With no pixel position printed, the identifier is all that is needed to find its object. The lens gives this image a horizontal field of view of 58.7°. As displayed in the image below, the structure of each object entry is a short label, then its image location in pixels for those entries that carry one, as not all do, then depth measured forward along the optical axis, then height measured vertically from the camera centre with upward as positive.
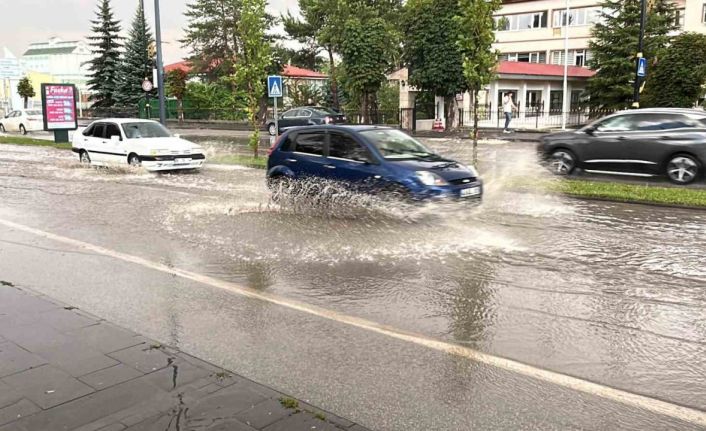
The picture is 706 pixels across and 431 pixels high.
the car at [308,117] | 34.00 +0.47
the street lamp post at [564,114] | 36.76 +0.74
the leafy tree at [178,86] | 52.22 +3.23
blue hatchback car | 9.63 -0.61
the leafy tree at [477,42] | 17.16 +2.35
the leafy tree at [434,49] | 34.69 +4.32
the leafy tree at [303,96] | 49.19 +2.33
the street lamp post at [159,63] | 26.84 +2.66
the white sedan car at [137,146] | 17.42 -0.61
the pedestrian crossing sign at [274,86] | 21.44 +1.35
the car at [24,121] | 41.16 +0.21
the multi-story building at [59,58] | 96.38 +10.44
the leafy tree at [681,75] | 31.16 +2.66
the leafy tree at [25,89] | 65.28 +3.62
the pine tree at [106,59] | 57.88 +6.02
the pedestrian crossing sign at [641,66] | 23.09 +2.26
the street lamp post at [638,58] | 23.36 +2.54
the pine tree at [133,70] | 57.59 +5.00
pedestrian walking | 32.03 +0.95
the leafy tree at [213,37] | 53.06 +7.49
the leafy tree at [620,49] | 36.97 +4.63
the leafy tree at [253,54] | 20.42 +2.33
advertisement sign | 28.78 +0.83
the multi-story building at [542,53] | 42.69 +6.76
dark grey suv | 13.77 -0.41
